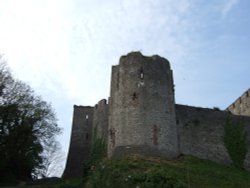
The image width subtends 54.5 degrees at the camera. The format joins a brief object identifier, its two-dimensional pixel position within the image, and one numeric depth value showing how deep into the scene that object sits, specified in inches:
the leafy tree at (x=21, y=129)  652.8
